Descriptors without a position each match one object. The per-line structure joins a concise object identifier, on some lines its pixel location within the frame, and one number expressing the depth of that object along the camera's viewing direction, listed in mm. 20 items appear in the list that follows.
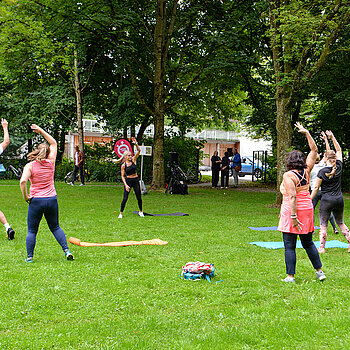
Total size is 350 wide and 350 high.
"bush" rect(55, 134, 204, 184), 27109
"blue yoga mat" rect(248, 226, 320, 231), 10859
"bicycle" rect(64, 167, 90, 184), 25734
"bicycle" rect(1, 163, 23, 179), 29391
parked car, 39162
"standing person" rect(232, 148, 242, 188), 24892
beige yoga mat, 8656
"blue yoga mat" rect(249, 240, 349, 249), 8773
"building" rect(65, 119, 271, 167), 54625
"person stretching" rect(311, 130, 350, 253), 8156
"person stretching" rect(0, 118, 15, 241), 9141
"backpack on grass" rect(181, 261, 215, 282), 6195
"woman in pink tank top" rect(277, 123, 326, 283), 5887
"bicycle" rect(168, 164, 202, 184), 28438
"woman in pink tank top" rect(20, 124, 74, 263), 6961
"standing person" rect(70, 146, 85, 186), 23984
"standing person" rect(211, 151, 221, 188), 24453
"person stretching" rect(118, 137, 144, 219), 12609
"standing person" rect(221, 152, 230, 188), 23897
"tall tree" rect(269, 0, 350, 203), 12680
